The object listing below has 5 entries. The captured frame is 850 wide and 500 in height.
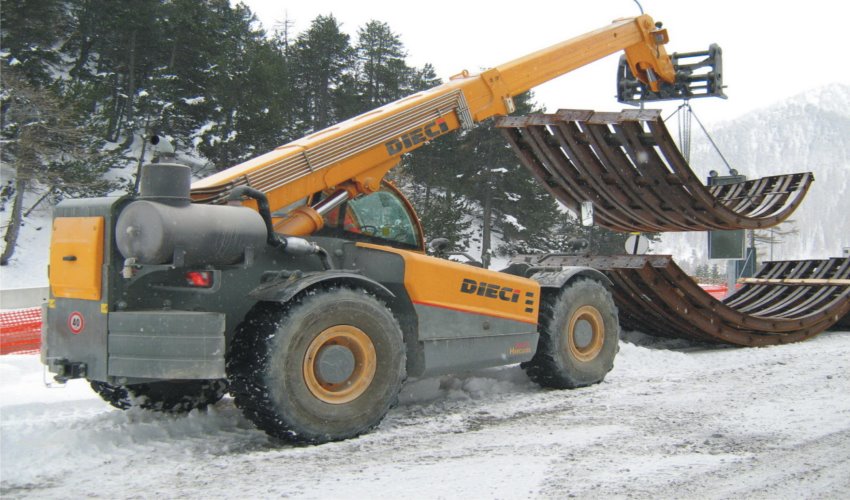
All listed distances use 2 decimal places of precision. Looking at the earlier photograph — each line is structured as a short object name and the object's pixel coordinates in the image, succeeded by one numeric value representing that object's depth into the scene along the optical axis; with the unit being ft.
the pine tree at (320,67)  123.24
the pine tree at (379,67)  120.78
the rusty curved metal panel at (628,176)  30.12
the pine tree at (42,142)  78.74
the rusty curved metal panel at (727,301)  30.89
